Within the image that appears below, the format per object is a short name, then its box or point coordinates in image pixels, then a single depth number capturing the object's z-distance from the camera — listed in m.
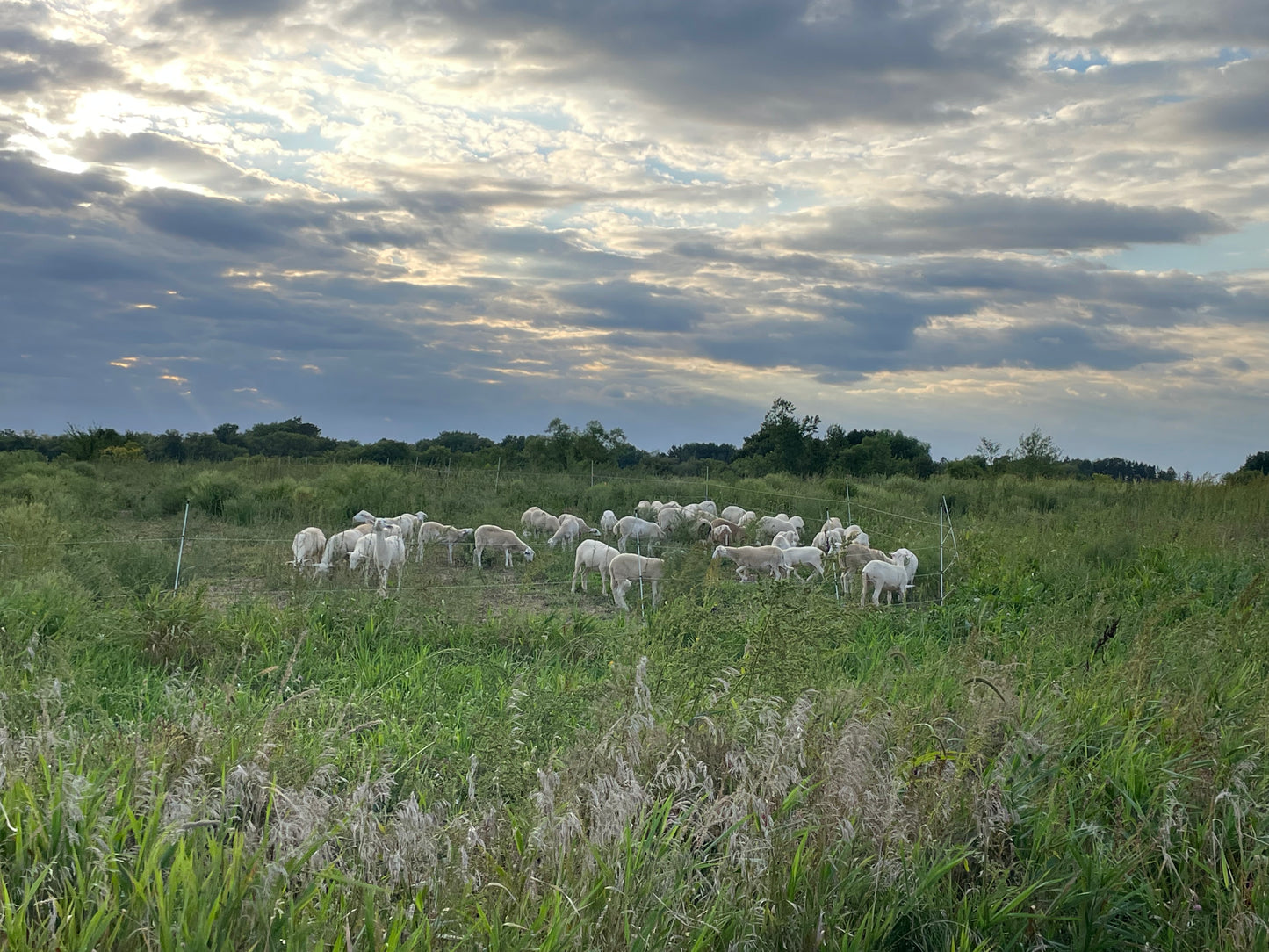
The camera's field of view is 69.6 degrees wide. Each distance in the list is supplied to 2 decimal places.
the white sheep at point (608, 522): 17.39
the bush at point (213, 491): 19.89
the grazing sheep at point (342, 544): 12.84
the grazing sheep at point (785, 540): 13.50
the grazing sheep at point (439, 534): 15.01
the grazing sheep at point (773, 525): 15.76
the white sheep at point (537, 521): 17.78
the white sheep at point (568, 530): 16.25
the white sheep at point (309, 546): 12.74
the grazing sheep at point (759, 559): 12.52
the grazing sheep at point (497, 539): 14.62
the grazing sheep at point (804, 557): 12.53
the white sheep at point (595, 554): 12.35
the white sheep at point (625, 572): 11.28
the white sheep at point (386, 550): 11.83
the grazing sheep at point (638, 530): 15.83
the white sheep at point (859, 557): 11.53
